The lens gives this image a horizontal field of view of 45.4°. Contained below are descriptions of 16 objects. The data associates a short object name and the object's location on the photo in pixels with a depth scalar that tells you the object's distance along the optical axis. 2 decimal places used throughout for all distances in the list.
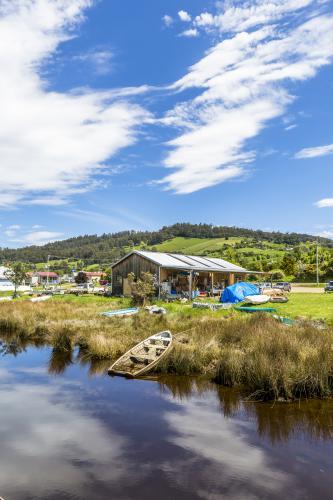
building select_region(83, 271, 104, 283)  106.79
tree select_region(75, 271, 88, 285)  85.83
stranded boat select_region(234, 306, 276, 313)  26.05
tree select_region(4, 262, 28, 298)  51.30
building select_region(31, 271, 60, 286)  112.88
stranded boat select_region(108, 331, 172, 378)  15.32
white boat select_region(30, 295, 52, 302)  40.16
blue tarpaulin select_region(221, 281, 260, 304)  33.62
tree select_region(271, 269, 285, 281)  66.18
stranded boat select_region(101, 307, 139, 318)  26.88
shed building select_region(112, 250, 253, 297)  38.72
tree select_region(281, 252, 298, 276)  69.85
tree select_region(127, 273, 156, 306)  34.56
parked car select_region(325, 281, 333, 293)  42.15
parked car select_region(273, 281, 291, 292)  45.88
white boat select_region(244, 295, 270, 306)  30.98
